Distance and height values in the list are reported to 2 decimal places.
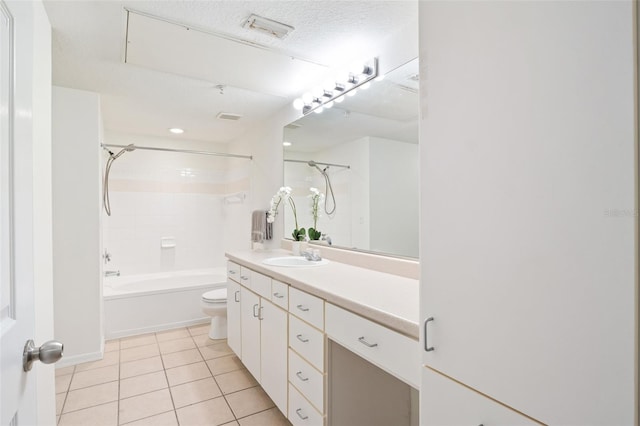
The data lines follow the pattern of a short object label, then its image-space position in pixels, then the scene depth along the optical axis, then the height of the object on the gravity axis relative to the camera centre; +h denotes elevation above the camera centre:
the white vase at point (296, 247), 2.62 -0.29
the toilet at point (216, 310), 3.05 -0.95
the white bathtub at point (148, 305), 3.15 -0.97
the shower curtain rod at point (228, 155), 3.57 +0.66
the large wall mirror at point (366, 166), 1.77 +0.31
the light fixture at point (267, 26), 1.66 +1.01
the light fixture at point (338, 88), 1.98 +0.87
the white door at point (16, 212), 0.57 +0.00
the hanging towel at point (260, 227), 3.21 -0.16
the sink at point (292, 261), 2.21 -0.35
